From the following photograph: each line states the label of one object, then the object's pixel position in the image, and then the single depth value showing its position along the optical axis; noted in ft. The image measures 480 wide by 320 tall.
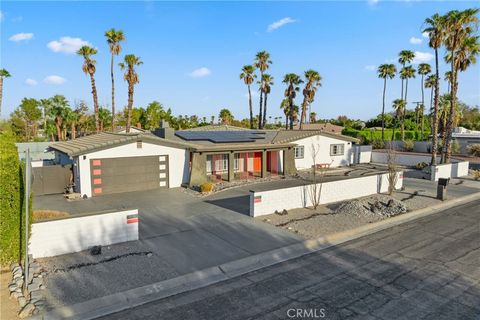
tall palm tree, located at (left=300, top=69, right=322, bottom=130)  162.20
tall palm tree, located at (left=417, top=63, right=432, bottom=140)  171.53
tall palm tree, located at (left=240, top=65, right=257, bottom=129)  173.27
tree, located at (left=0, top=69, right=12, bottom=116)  134.51
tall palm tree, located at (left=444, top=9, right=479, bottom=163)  83.51
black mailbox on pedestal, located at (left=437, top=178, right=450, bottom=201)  60.28
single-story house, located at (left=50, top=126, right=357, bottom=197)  63.36
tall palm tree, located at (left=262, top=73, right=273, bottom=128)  173.07
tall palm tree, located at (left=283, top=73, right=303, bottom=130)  174.29
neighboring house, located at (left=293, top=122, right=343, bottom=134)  214.38
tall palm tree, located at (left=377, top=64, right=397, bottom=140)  163.02
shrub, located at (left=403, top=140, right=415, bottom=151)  148.25
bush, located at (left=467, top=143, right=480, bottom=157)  128.98
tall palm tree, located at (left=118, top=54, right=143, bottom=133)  119.44
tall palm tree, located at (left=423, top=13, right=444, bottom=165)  86.58
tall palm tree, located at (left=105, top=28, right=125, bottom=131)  116.57
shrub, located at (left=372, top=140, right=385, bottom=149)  152.22
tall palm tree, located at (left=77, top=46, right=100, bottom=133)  117.70
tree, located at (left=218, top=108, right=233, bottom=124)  233.27
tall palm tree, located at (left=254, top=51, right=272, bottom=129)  170.50
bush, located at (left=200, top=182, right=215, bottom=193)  65.05
